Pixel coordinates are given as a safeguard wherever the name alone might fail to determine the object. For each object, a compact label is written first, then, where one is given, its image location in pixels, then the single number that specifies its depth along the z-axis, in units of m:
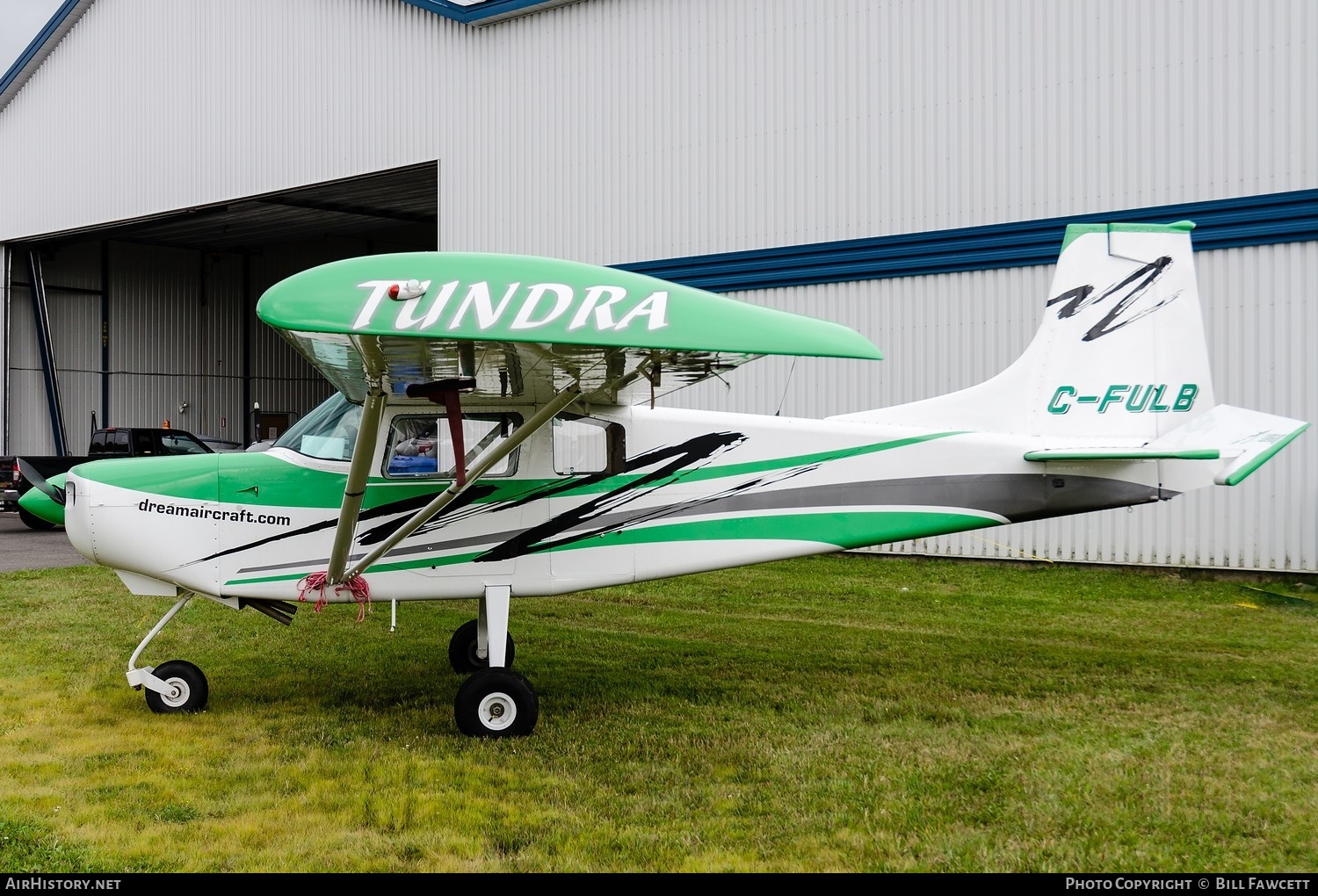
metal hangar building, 11.66
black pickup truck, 20.98
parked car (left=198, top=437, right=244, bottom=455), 22.68
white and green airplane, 6.46
